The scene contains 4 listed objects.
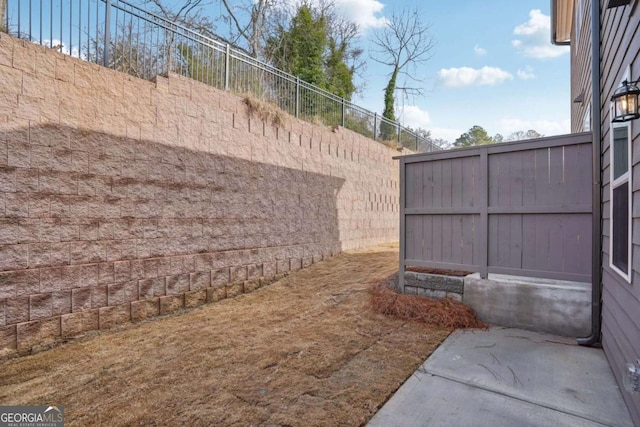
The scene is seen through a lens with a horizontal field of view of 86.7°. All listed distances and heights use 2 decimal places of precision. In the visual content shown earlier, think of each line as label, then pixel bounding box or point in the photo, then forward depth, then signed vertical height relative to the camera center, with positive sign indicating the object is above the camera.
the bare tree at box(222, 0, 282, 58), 12.03 +6.97
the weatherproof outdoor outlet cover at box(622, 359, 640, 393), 1.74 -0.85
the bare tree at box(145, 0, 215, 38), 10.46 +6.36
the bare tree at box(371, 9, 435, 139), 15.99 +8.15
